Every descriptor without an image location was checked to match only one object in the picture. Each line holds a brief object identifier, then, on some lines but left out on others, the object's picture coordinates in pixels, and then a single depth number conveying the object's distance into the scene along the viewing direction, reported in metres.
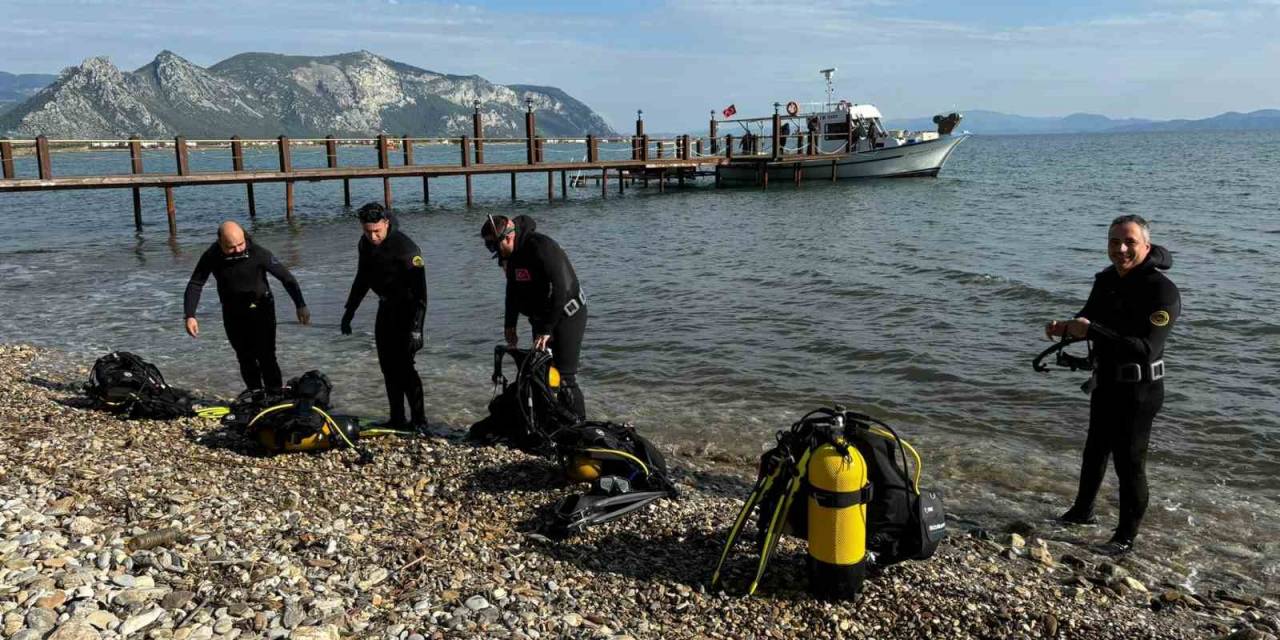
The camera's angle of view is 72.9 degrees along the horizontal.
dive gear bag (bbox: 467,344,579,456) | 6.30
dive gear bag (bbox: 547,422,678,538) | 5.27
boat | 43.50
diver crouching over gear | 6.31
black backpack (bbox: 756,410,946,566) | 4.46
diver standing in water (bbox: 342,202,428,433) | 6.87
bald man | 7.23
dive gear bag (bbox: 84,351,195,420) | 7.46
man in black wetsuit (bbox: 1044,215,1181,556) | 5.03
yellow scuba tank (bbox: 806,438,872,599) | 4.22
